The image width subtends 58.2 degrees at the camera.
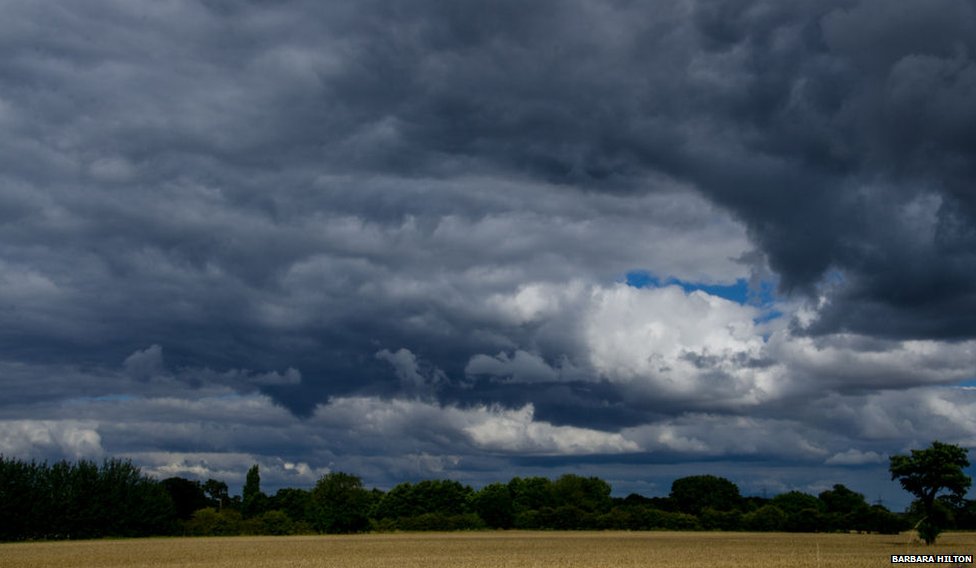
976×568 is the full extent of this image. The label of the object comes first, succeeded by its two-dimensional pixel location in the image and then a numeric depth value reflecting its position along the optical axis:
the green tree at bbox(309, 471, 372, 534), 157.00
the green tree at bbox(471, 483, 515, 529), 176.38
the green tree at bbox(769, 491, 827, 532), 154.00
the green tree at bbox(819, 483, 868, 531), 139.12
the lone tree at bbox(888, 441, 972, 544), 77.25
